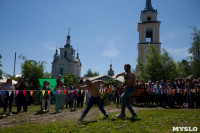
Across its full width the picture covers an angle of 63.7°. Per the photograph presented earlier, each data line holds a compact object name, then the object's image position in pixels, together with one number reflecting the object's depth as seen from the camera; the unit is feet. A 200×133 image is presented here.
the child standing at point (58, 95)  33.07
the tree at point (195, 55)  77.97
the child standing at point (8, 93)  29.52
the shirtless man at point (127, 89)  20.18
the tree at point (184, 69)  84.28
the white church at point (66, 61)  244.01
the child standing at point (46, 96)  35.28
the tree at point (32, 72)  71.01
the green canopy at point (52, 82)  54.75
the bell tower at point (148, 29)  130.11
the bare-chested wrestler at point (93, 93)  20.77
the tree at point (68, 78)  74.71
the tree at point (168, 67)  82.94
